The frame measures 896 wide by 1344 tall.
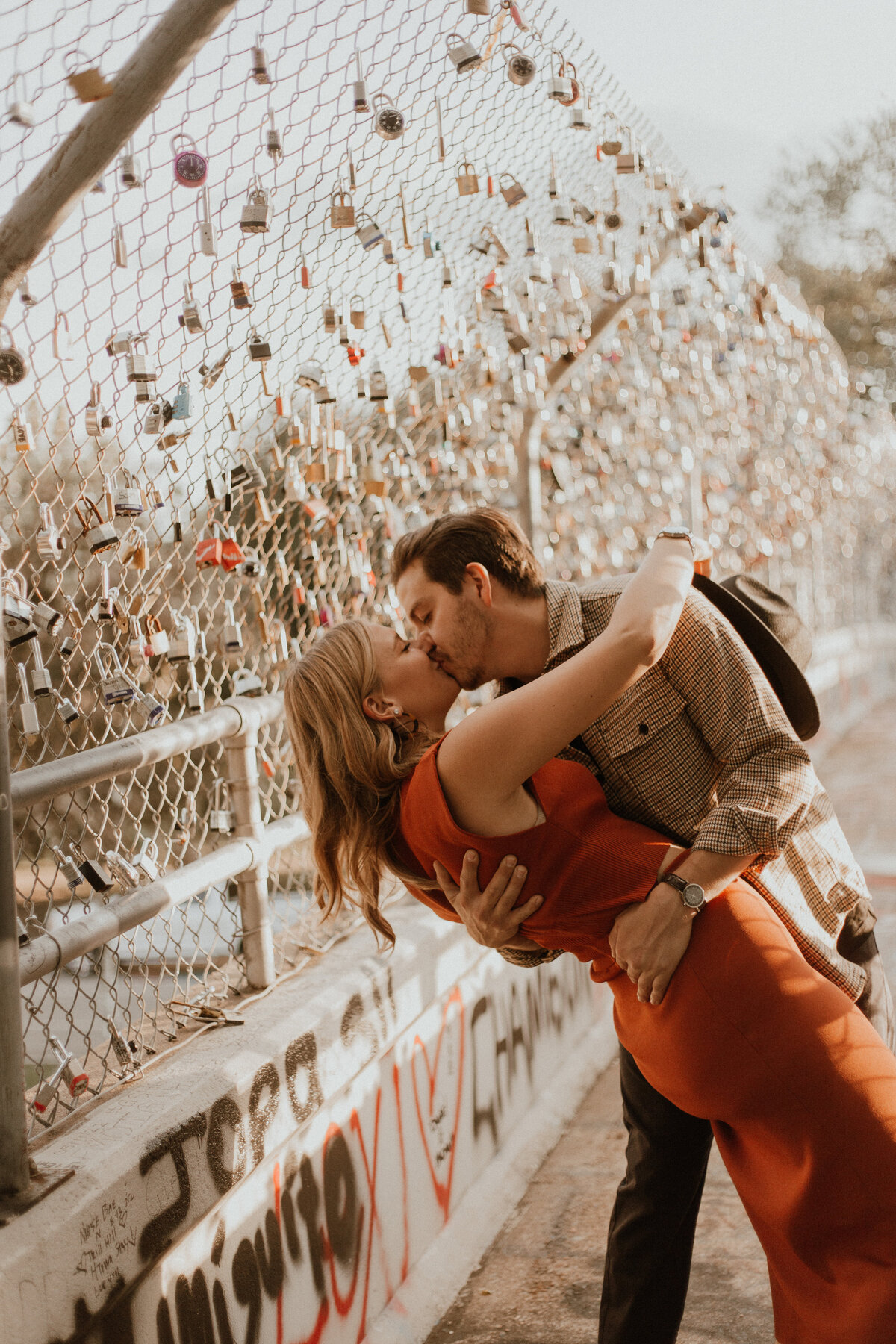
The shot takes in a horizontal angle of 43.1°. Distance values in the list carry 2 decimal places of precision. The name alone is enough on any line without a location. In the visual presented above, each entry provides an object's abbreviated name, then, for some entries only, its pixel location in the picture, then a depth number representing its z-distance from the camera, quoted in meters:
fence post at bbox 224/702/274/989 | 2.72
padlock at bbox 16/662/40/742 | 1.99
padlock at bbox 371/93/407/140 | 2.59
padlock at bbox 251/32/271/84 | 2.28
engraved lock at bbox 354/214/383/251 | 2.75
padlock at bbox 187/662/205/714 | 2.54
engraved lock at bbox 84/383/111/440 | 2.17
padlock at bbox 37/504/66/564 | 2.05
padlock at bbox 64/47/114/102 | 1.67
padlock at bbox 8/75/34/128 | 1.74
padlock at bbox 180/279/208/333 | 2.31
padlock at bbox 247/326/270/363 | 2.54
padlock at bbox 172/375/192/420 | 2.34
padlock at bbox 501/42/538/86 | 2.83
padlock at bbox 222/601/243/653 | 2.74
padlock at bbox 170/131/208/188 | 2.22
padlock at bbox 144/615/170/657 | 2.42
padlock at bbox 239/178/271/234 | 2.33
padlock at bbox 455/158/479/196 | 3.02
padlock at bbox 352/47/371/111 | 2.54
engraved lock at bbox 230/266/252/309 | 2.39
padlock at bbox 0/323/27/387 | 1.74
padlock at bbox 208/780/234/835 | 2.62
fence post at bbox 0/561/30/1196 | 1.72
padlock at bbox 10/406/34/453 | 1.93
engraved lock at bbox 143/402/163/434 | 2.30
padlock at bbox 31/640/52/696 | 2.02
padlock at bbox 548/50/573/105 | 3.09
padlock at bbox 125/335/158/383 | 2.21
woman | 1.68
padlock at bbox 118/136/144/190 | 2.05
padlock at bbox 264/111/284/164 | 2.39
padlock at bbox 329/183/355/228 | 2.68
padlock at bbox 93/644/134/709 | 2.26
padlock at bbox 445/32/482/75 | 2.61
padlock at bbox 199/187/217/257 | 2.29
